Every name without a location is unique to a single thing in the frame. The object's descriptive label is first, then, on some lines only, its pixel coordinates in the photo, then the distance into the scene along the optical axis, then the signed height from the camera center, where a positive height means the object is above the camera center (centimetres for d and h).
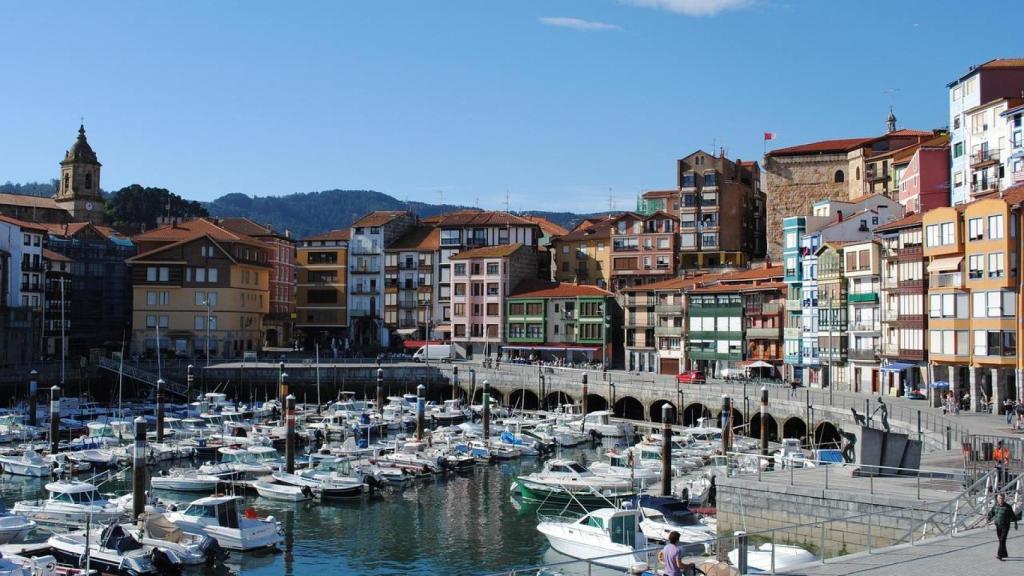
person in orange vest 2998 -373
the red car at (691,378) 8450 -393
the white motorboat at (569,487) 5103 -749
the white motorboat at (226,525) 4122 -752
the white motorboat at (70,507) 4505 -754
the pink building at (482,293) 11812 +378
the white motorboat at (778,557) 2923 -619
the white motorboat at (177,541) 3850 -763
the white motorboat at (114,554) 3669 -772
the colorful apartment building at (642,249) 11719 +860
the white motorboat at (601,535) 3828 -740
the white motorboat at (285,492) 5231 -792
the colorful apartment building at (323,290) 13175 +458
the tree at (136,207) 19375 +2149
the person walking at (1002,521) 2319 -406
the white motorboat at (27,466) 5891 -752
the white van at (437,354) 11000 -264
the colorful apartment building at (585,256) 12450 +832
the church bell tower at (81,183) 16338 +2172
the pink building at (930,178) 9131 +1270
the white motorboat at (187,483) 5441 -774
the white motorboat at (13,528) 4038 -748
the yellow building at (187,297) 11350 +319
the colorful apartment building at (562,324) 11038 +43
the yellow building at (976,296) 6269 +196
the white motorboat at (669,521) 3919 -714
